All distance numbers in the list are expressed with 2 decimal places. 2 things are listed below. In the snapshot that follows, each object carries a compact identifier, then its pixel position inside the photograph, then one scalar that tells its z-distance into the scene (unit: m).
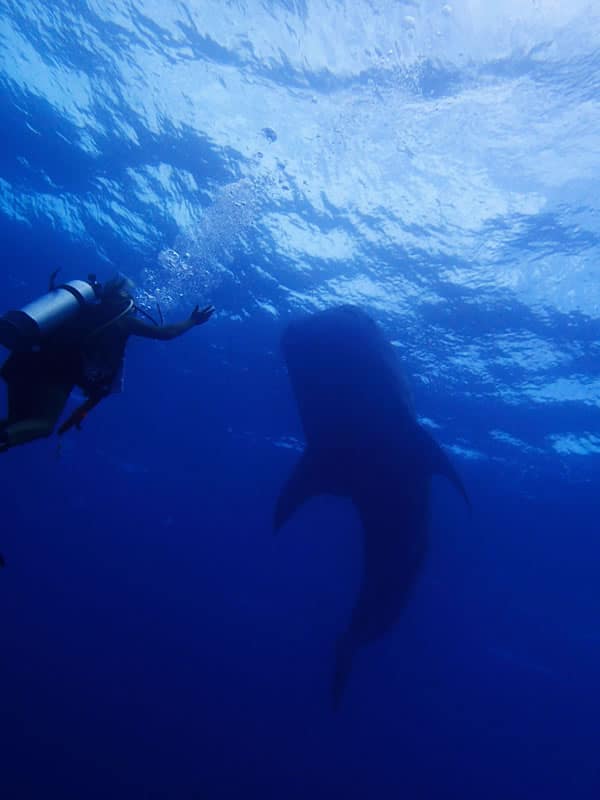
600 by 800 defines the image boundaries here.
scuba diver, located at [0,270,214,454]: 4.25
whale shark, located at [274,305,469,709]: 8.97
